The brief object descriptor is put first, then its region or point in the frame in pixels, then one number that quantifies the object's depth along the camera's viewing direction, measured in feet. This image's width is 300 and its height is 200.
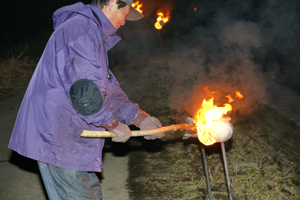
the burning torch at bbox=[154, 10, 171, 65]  35.81
